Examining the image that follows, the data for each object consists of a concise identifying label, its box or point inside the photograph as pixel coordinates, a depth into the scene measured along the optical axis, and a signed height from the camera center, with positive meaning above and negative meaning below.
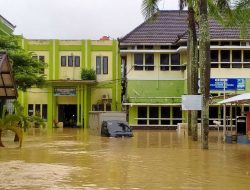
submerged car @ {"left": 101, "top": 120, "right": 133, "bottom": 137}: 37.25 -1.13
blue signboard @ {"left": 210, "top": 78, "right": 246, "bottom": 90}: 47.35 +2.61
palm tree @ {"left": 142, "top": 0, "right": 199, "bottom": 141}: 32.74 +3.58
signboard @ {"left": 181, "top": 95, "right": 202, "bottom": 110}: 27.91 +0.56
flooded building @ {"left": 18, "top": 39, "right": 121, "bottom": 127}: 58.66 +3.97
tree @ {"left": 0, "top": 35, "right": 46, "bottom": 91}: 35.09 +3.20
